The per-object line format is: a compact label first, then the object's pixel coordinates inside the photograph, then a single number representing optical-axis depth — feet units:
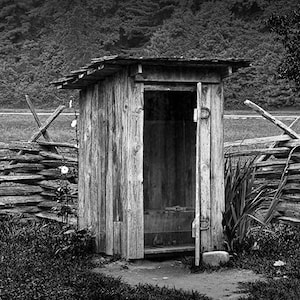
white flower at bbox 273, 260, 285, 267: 25.72
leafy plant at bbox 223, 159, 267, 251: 28.04
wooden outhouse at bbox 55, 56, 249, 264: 26.96
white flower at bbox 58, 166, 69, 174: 34.77
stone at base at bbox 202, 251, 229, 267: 26.53
